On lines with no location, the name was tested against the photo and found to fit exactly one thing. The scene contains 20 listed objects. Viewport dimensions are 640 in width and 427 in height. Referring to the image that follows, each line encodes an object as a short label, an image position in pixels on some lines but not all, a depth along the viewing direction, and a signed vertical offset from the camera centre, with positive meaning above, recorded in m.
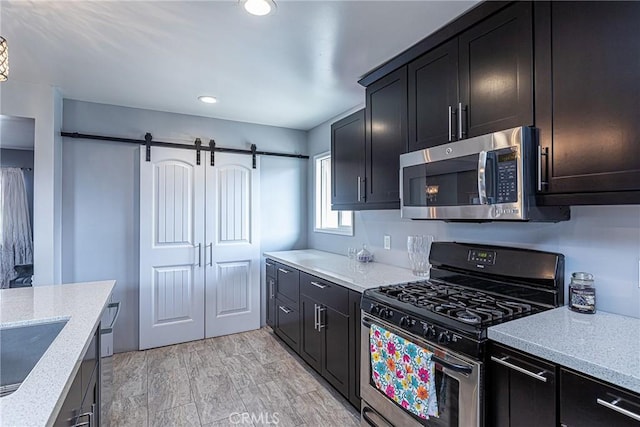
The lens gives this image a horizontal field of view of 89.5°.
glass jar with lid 1.47 -0.38
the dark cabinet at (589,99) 1.16 +0.45
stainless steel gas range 1.35 -0.47
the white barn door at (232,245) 3.61 -0.35
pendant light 1.36 +0.66
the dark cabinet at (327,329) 2.18 -0.91
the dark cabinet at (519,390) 1.12 -0.65
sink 1.34 -0.57
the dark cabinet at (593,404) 0.94 -0.59
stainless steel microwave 1.43 +0.17
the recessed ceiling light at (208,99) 3.01 +1.10
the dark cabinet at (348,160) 2.67 +0.47
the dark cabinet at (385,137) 2.20 +0.56
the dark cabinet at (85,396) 1.05 -0.70
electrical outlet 2.87 -0.25
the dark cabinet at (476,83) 1.48 +0.69
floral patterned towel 1.48 -0.79
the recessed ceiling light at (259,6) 1.62 +1.07
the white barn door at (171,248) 3.28 -0.35
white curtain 4.32 -0.10
